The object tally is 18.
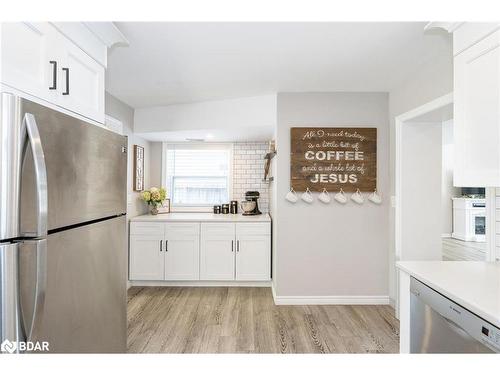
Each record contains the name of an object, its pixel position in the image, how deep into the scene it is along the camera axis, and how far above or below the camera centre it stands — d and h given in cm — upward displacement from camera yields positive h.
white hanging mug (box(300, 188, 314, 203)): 344 -7
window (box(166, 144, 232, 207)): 486 +23
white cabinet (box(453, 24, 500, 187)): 144 +39
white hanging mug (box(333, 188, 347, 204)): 343 -6
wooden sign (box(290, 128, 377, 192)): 345 +35
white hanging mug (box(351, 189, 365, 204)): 343 -6
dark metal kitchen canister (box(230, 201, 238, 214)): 466 -25
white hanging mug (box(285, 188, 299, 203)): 344 -7
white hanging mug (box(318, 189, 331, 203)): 344 -6
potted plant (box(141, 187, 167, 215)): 435 -10
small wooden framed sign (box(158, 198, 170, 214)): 456 -25
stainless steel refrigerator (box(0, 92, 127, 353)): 100 -16
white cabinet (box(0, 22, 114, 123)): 122 +56
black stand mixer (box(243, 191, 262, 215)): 445 -9
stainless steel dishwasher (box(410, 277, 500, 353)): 116 -56
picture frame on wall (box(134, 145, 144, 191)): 416 +29
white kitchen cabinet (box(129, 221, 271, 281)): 391 -75
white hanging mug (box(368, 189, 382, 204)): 343 -6
